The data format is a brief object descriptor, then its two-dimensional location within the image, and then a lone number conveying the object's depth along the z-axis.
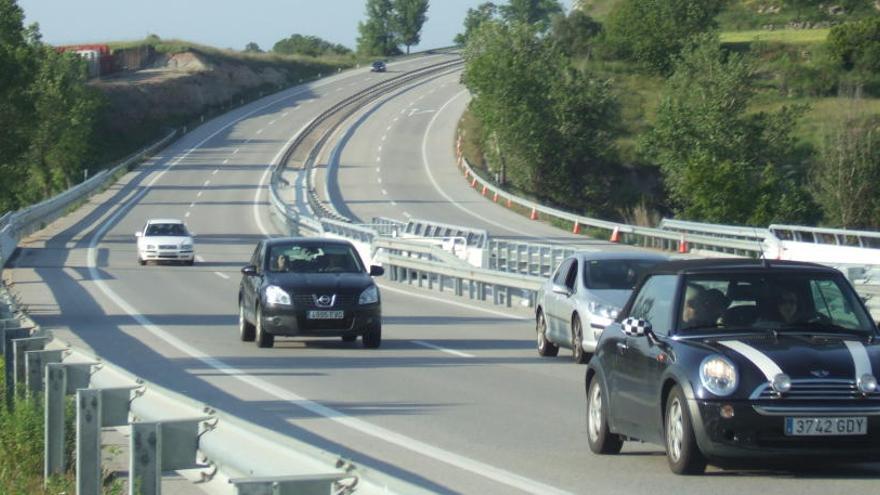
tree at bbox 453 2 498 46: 191.75
